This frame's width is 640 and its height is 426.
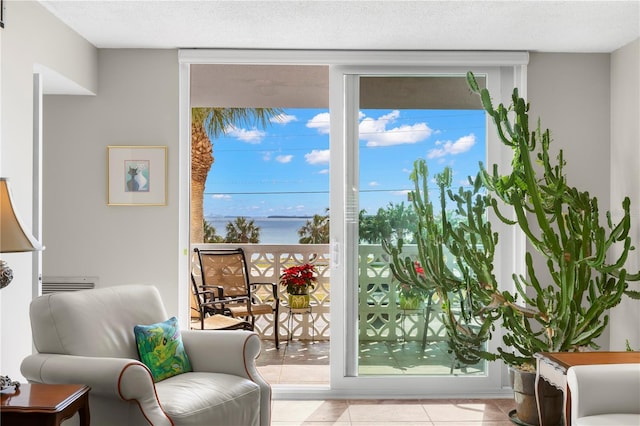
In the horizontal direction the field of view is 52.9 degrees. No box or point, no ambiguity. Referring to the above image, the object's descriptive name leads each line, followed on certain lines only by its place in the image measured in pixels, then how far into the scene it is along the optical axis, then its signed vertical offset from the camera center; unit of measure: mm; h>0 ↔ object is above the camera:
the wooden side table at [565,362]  3006 -715
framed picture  4379 +272
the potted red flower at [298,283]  6406 -680
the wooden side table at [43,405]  2379 -717
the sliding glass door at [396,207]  4516 +56
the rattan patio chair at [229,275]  6219 -588
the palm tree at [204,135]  8328 +1055
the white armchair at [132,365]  2775 -703
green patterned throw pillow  3254 -694
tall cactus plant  3781 -282
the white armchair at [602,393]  2785 -779
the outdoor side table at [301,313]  6426 -1047
